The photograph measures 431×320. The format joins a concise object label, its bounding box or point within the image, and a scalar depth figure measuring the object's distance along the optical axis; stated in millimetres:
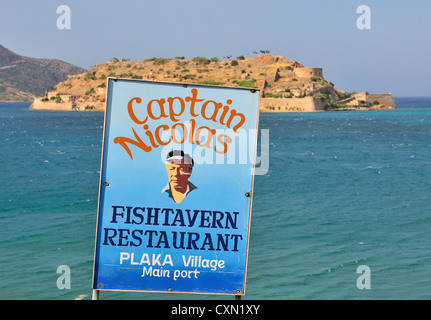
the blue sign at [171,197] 4090
